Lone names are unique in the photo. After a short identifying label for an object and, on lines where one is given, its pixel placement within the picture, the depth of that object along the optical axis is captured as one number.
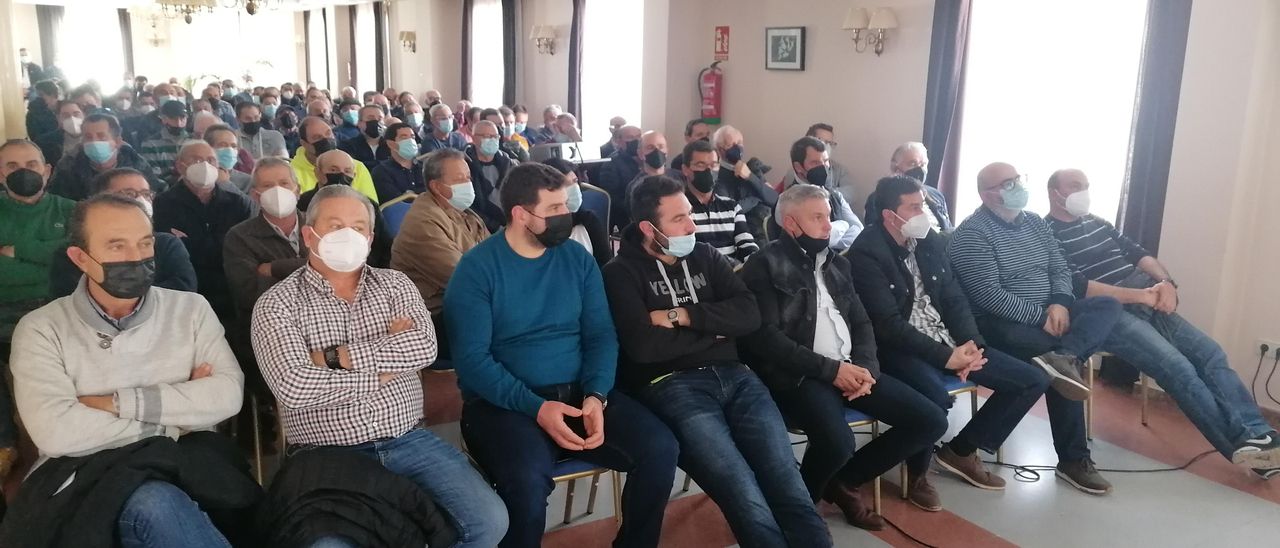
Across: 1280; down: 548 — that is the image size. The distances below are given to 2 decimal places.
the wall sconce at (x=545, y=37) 11.85
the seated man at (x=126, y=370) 2.01
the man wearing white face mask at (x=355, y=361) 2.25
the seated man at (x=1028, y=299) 3.53
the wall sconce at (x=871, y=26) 6.18
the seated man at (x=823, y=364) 2.97
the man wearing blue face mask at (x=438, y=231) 3.52
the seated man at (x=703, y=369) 2.58
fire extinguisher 7.96
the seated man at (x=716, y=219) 4.43
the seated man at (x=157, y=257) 2.94
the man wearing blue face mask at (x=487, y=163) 5.68
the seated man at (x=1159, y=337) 3.58
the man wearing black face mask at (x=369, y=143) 6.80
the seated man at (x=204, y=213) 3.76
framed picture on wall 7.09
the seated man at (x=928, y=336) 3.31
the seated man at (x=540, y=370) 2.44
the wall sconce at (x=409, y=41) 15.97
